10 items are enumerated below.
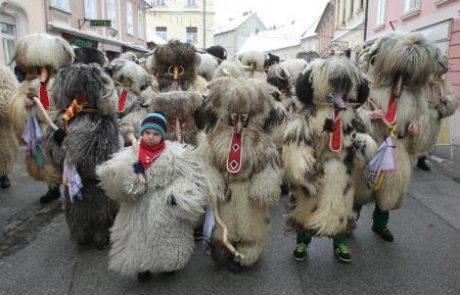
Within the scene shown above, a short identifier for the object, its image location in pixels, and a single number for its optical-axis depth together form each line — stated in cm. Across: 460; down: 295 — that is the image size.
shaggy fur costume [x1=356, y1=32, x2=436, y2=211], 348
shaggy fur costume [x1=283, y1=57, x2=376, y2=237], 315
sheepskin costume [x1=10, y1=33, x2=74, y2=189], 411
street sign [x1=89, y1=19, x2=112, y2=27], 1266
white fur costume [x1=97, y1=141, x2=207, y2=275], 285
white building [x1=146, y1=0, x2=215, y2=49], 4006
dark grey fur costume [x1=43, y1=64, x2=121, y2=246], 341
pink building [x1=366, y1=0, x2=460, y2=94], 903
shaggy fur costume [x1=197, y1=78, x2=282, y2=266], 301
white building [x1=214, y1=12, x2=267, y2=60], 5197
